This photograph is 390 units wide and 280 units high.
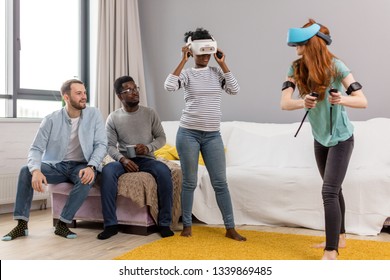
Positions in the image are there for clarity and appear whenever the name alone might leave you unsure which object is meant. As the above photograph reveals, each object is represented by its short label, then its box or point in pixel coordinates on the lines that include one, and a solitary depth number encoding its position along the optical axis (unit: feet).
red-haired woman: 6.98
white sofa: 9.63
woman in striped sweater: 8.82
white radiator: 12.05
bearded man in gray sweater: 9.52
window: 13.29
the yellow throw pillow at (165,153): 12.37
